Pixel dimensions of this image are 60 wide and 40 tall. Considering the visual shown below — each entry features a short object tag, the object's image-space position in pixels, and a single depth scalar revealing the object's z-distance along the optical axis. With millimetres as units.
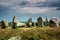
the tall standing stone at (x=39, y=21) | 17775
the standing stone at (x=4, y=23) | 16904
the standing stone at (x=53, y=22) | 15949
